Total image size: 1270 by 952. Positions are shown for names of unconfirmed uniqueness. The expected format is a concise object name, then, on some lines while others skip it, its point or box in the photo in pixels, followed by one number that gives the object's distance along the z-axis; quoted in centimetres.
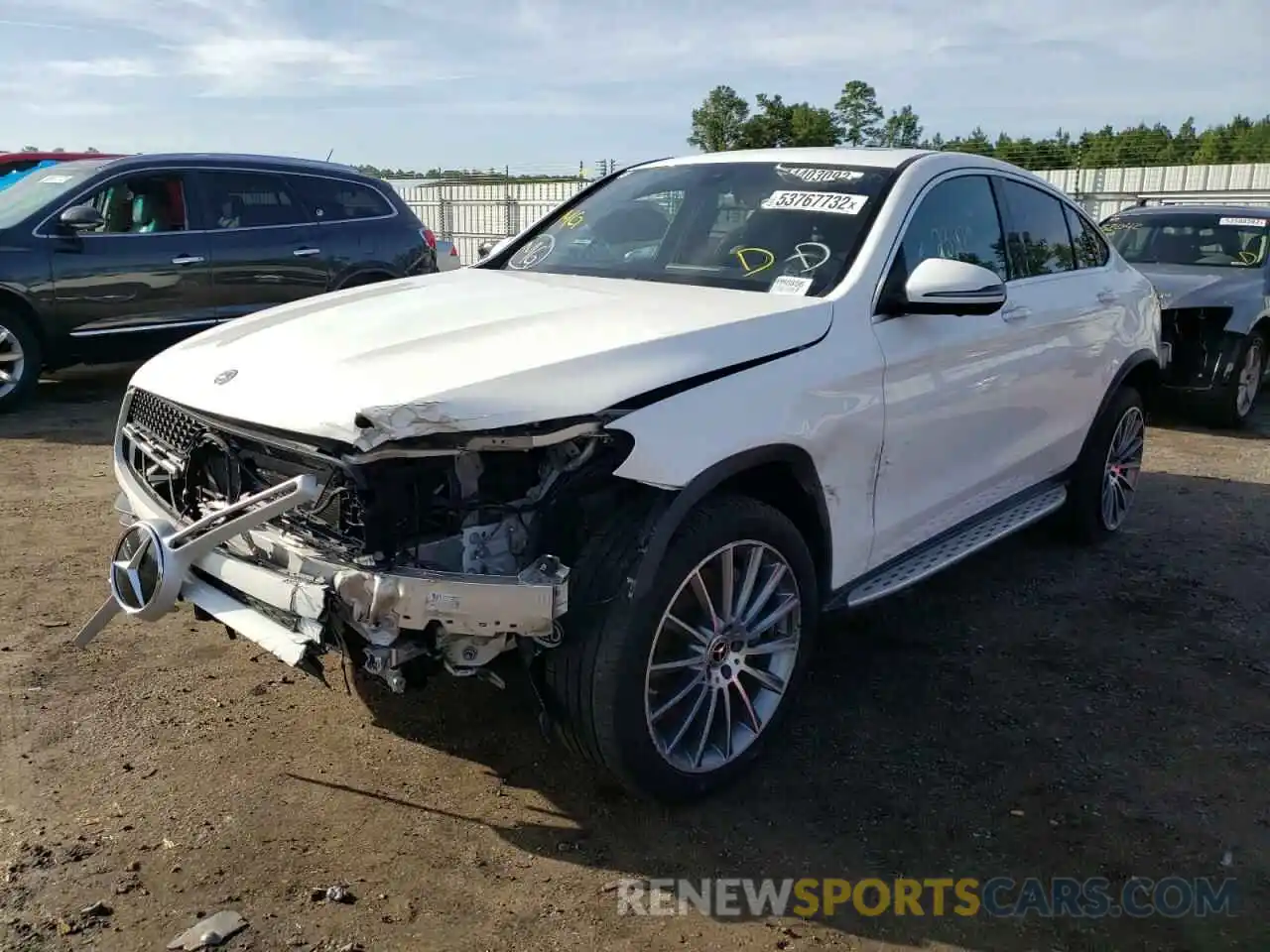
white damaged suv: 268
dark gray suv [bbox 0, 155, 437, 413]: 794
